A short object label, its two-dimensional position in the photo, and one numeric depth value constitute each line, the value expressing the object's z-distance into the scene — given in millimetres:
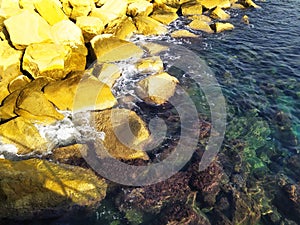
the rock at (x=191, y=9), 24906
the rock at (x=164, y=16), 23531
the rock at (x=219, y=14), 24219
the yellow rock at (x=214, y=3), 25516
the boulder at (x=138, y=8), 23375
